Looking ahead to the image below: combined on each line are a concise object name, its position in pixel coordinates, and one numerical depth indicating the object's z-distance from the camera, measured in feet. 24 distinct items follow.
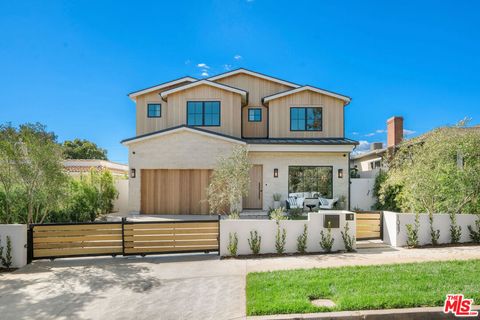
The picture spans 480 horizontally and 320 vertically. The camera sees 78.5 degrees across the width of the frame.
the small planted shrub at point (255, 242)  27.32
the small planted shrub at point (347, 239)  28.43
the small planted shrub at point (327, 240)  28.14
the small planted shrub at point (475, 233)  30.94
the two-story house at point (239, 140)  52.11
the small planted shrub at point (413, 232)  29.78
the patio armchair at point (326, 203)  53.83
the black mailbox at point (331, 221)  28.30
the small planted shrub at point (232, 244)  27.04
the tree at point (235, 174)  36.52
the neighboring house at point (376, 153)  69.15
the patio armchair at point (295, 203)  53.11
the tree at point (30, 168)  26.84
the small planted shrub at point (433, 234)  30.40
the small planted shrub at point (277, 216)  28.44
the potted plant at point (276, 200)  54.49
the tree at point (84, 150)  178.09
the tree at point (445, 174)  31.32
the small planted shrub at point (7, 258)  24.61
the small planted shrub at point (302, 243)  27.84
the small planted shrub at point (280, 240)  27.66
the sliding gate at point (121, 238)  26.25
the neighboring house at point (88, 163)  107.86
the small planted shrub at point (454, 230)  30.71
